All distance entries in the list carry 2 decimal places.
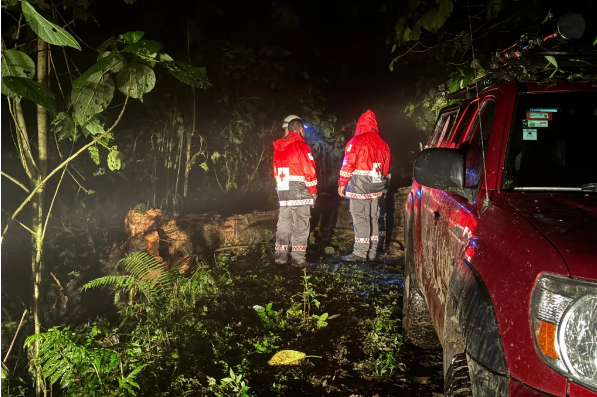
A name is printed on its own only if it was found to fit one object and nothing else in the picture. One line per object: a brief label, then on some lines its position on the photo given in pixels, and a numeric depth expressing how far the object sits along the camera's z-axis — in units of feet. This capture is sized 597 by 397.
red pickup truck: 4.39
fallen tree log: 21.21
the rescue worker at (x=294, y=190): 21.71
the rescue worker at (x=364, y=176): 22.04
